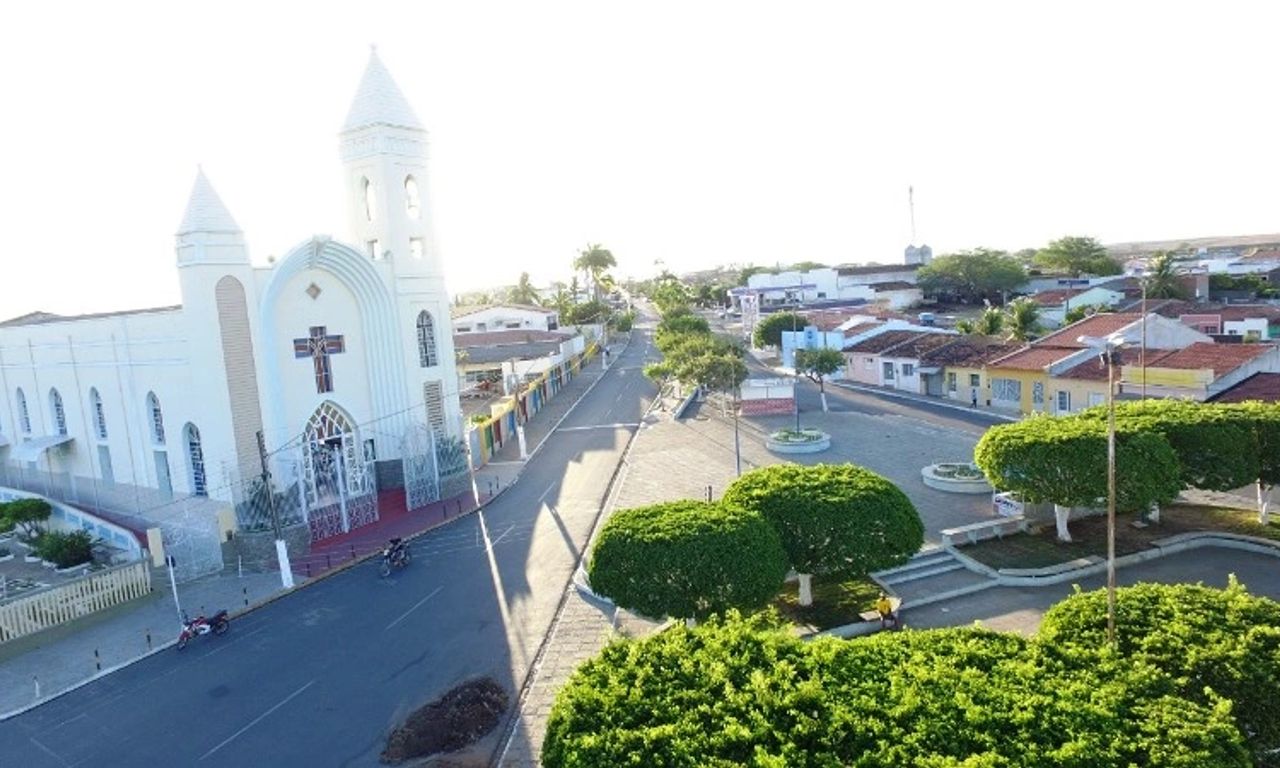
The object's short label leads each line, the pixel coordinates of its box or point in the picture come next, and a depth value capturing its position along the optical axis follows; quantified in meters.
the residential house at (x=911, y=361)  48.19
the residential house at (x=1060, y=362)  37.19
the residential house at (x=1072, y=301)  69.62
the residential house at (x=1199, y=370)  31.03
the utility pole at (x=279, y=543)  23.25
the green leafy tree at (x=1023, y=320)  51.94
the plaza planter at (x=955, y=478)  27.47
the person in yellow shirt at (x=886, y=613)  17.92
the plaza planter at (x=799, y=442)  35.34
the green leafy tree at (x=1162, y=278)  66.19
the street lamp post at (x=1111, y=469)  11.26
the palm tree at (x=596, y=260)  103.56
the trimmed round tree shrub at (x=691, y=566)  15.39
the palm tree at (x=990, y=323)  54.12
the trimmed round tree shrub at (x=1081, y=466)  19.75
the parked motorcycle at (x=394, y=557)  23.80
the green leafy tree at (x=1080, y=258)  99.12
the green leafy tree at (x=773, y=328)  64.31
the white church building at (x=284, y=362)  26.94
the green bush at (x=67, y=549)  26.64
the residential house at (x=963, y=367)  43.59
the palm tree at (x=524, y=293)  115.56
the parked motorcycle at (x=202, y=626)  19.98
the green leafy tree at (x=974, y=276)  89.56
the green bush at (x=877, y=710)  8.44
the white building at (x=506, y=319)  83.38
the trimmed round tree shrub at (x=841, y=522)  17.27
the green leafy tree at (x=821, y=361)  43.69
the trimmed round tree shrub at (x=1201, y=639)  10.30
